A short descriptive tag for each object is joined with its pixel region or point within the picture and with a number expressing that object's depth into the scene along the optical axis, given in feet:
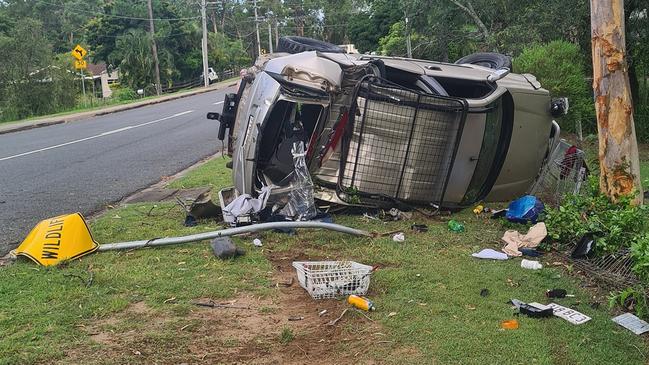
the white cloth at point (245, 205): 19.11
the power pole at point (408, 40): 67.49
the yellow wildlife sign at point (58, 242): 16.06
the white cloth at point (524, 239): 17.17
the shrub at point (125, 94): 141.83
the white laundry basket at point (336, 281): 13.52
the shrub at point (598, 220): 15.24
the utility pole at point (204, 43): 155.10
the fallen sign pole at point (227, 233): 17.20
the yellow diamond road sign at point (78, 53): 94.30
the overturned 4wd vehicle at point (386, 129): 19.08
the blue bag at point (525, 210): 19.72
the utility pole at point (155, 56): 151.23
